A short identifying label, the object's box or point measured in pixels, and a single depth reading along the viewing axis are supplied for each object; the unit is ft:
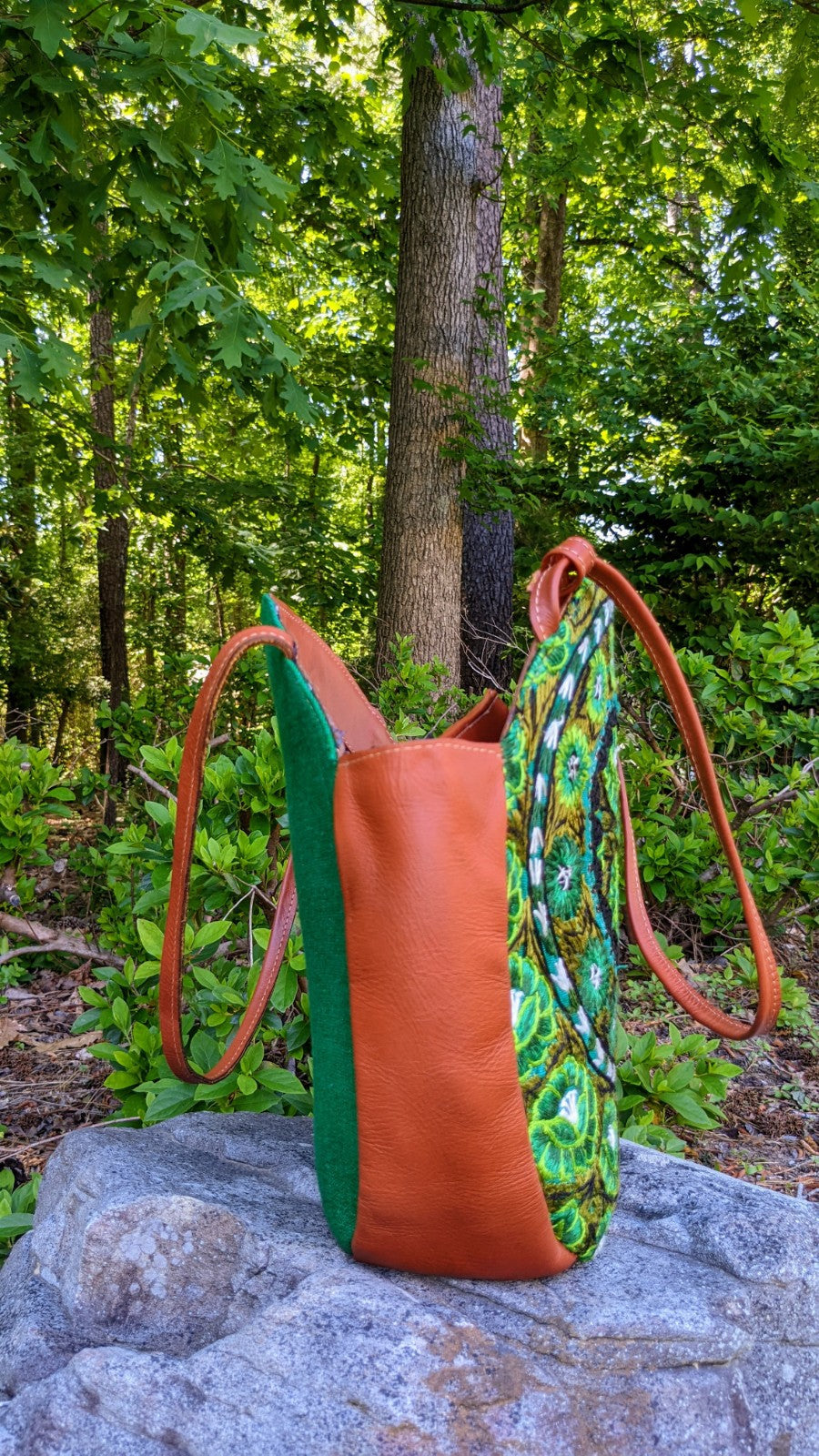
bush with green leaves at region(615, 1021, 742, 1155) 6.33
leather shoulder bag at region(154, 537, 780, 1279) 3.37
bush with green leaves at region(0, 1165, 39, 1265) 5.01
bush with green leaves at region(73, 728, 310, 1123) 5.87
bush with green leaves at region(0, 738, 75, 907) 9.44
